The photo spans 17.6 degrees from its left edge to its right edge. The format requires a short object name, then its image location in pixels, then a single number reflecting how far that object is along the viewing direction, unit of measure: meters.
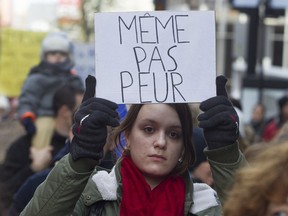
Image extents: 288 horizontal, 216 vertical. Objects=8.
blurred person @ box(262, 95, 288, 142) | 11.48
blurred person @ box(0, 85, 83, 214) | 5.98
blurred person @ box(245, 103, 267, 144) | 14.27
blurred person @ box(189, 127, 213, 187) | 5.46
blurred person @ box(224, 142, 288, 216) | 2.34
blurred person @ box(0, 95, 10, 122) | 15.63
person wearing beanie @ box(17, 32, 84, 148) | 7.41
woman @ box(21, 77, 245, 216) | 3.20
